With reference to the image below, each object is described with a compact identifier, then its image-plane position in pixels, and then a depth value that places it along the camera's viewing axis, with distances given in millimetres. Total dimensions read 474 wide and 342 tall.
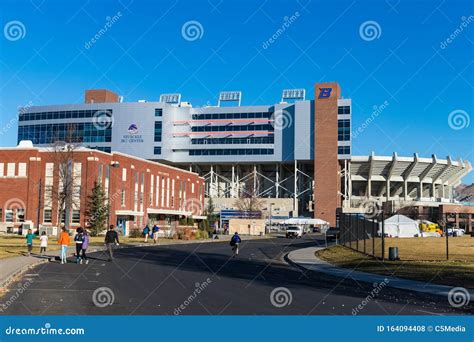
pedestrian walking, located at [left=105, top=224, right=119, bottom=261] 25766
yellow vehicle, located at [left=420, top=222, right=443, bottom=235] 69562
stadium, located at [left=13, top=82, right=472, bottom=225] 118938
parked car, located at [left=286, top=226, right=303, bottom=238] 75312
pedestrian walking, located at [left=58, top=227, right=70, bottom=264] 25591
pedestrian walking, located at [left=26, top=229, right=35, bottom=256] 29906
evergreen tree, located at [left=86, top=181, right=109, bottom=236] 61747
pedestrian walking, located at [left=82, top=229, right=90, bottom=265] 25875
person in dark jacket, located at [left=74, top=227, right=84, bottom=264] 25938
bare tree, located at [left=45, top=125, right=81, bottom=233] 53875
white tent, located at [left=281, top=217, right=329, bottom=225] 93625
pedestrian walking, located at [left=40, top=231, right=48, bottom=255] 30188
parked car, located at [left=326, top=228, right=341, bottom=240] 64712
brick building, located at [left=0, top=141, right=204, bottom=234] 65750
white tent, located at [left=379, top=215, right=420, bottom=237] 55844
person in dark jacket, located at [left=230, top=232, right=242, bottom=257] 33156
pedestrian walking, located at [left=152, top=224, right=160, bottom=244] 47656
